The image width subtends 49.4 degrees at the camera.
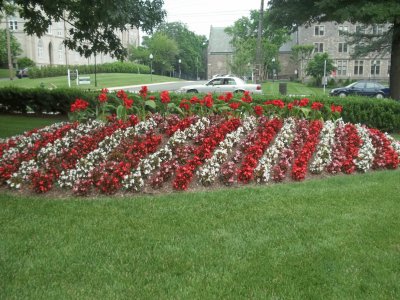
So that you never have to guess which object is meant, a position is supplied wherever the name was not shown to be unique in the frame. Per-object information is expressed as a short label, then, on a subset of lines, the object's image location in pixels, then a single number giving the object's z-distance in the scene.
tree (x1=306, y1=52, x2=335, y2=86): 53.25
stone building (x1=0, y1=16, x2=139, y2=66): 65.25
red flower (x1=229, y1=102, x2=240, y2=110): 8.99
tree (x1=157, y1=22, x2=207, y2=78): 92.73
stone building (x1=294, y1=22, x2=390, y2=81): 66.56
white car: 25.23
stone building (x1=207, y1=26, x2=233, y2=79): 88.38
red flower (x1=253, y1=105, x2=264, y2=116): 9.13
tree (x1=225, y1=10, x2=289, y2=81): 58.09
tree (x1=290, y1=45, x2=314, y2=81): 66.12
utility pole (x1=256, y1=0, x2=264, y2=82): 29.38
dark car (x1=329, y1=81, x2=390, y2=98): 32.09
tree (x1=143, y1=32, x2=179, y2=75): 78.81
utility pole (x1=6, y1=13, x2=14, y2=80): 46.13
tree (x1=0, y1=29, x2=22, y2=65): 55.74
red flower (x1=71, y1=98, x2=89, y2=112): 8.94
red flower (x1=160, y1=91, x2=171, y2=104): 9.06
